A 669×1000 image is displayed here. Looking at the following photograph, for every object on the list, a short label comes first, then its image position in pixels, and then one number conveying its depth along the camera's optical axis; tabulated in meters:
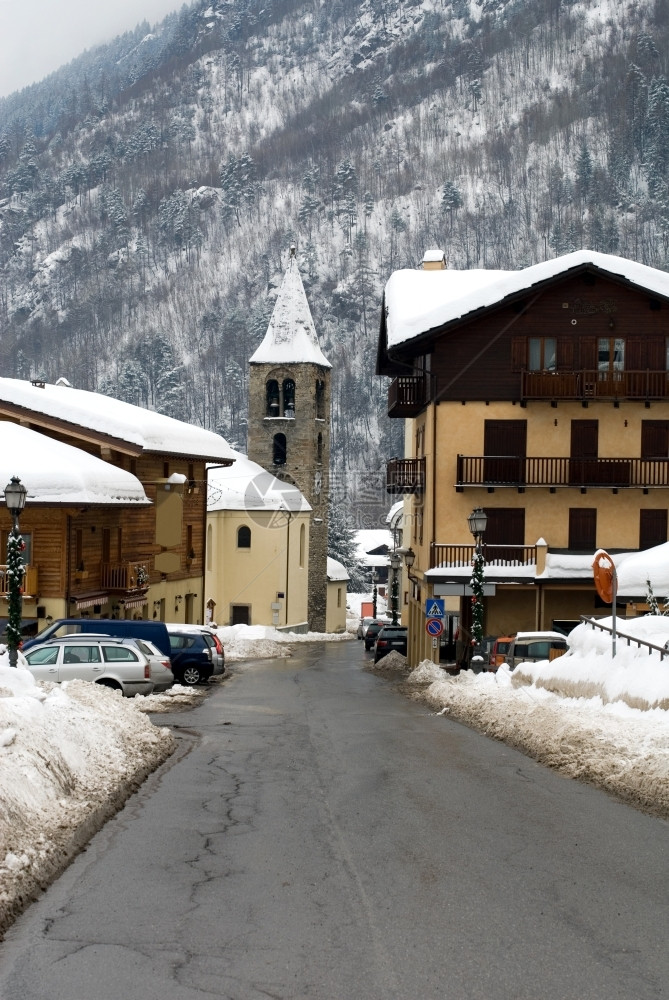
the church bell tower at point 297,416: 96.56
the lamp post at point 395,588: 71.12
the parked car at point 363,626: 80.00
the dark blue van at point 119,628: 33.34
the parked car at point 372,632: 64.31
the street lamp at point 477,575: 30.95
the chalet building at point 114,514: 41.28
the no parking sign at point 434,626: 34.50
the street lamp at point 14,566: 22.69
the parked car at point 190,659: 35.44
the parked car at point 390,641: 53.22
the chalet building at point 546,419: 41.31
